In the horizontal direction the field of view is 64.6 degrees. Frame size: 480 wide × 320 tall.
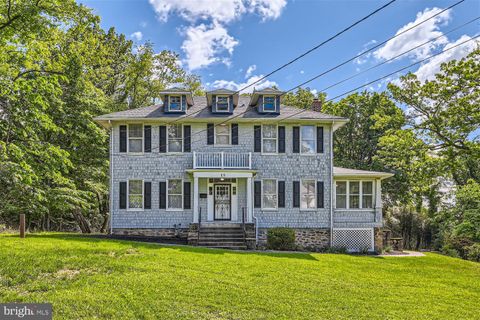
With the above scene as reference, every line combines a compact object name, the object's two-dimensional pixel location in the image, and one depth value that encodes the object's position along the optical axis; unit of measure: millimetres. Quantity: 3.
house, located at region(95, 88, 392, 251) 17922
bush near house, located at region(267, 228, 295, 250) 17469
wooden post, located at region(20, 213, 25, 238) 14712
